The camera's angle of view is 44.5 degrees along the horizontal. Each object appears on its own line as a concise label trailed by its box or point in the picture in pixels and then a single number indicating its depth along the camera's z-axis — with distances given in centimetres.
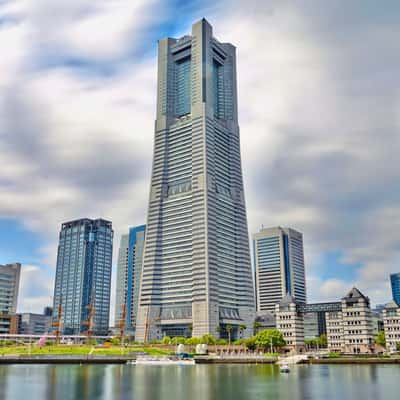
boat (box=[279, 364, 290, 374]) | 12938
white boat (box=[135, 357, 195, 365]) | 18175
